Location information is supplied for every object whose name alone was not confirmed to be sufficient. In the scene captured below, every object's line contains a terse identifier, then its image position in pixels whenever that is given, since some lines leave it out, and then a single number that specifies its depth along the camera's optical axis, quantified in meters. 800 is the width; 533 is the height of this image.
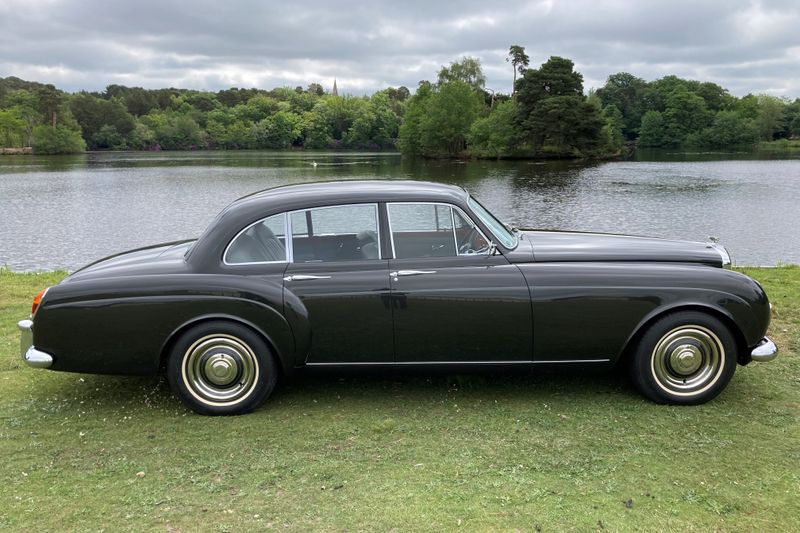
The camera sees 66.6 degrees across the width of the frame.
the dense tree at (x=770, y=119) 110.88
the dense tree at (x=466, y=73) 95.94
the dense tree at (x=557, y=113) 74.56
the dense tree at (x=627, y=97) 128.25
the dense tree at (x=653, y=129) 115.31
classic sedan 4.52
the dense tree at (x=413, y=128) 96.31
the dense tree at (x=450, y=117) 87.69
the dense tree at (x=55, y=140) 103.38
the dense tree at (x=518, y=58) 98.62
